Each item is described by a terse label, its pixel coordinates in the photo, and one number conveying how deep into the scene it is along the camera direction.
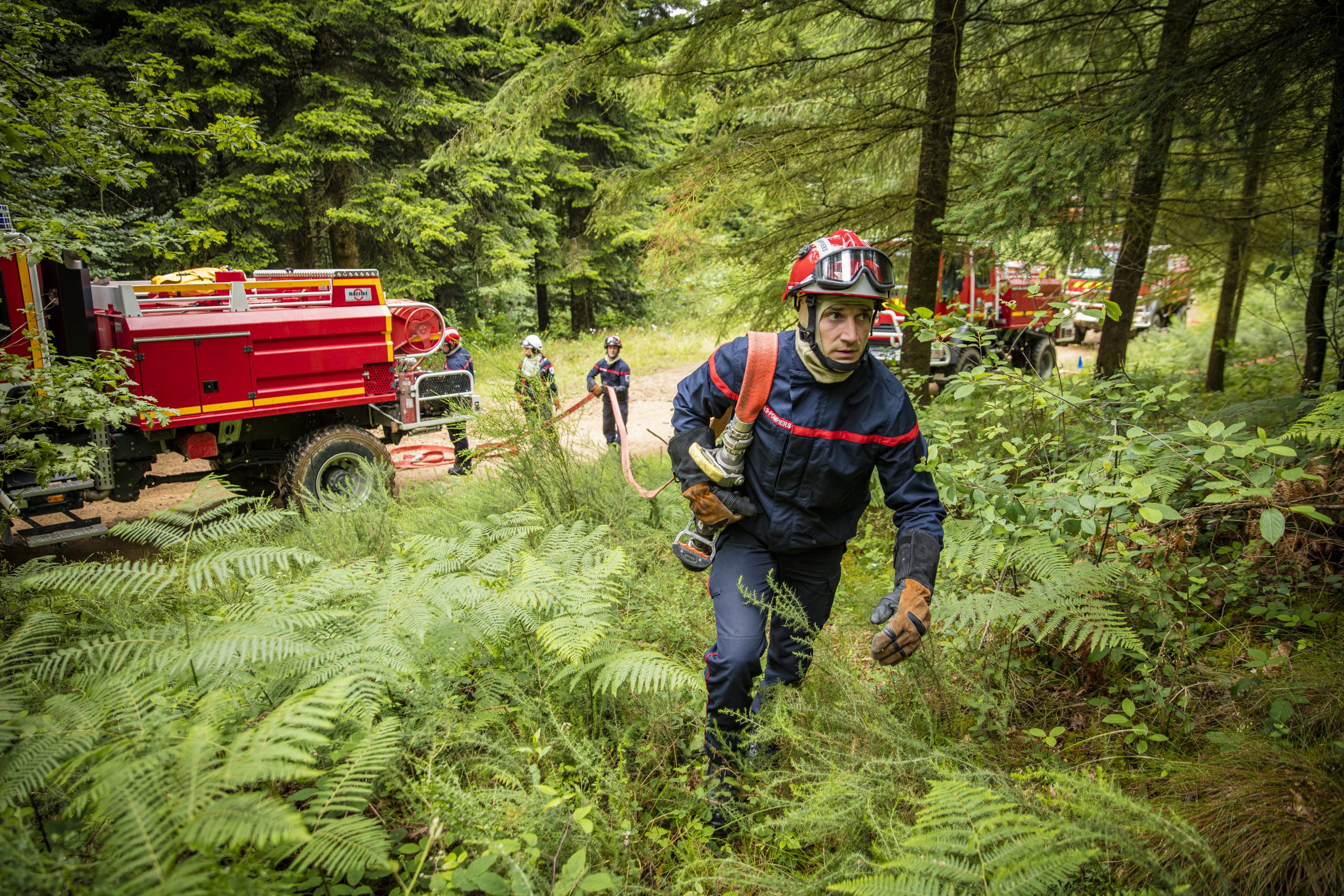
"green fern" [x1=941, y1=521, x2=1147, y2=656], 2.77
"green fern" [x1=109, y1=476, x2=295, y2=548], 3.07
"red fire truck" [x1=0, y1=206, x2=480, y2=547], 6.04
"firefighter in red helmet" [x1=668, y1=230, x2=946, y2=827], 2.72
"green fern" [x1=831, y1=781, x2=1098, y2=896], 1.80
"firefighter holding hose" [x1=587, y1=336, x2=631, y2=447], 9.12
